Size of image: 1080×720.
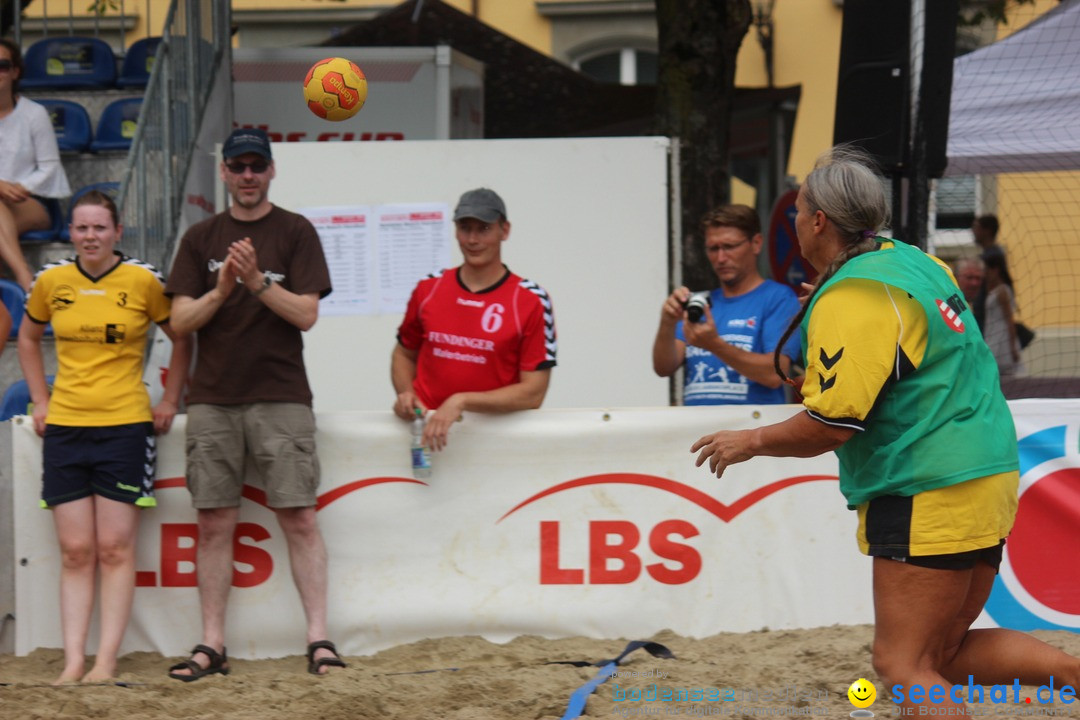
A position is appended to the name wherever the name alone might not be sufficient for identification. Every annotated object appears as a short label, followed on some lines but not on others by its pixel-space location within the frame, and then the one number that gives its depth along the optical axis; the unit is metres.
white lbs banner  12.08
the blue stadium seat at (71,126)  18.77
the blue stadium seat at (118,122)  18.94
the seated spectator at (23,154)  16.06
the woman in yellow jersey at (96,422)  11.39
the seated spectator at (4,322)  12.75
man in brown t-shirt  11.50
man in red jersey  11.81
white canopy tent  15.09
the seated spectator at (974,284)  21.20
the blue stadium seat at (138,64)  20.19
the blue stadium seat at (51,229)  16.84
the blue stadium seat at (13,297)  14.63
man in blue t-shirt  11.95
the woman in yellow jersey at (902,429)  7.21
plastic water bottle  11.91
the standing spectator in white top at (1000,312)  21.09
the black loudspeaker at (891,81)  12.41
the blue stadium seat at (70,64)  20.37
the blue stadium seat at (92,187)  17.11
